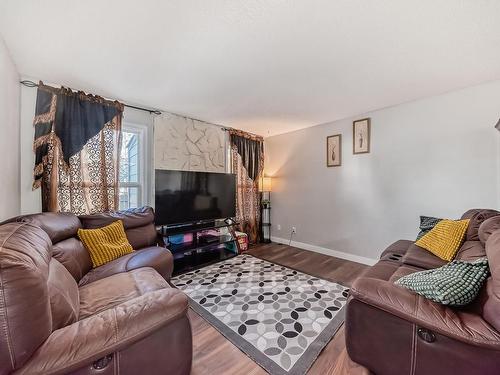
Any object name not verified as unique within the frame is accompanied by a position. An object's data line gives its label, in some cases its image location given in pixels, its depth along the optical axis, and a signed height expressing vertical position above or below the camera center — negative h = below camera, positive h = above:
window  2.91 +0.24
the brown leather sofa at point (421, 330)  0.91 -0.69
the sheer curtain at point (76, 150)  2.21 +0.40
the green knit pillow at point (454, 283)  1.02 -0.48
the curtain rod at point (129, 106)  2.13 +1.04
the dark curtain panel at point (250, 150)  4.02 +0.71
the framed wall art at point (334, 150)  3.49 +0.59
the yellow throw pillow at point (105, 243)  1.94 -0.54
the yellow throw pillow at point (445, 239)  1.88 -0.47
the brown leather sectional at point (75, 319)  0.76 -0.61
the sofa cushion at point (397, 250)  2.18 -0.66
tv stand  2.97 -0.86
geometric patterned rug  1.50 -1.13
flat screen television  2.91 -0.15
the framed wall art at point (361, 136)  3.18 +0.76
